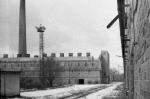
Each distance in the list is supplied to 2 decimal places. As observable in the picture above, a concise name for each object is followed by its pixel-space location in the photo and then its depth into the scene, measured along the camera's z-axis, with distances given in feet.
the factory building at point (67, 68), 261.13
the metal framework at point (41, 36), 247.09
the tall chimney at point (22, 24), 250.16
